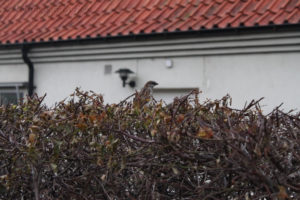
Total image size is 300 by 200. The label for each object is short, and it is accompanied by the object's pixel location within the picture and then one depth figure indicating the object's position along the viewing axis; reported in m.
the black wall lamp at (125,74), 17.12
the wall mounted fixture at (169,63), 16.92
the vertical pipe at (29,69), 19.06
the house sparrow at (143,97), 6.77
